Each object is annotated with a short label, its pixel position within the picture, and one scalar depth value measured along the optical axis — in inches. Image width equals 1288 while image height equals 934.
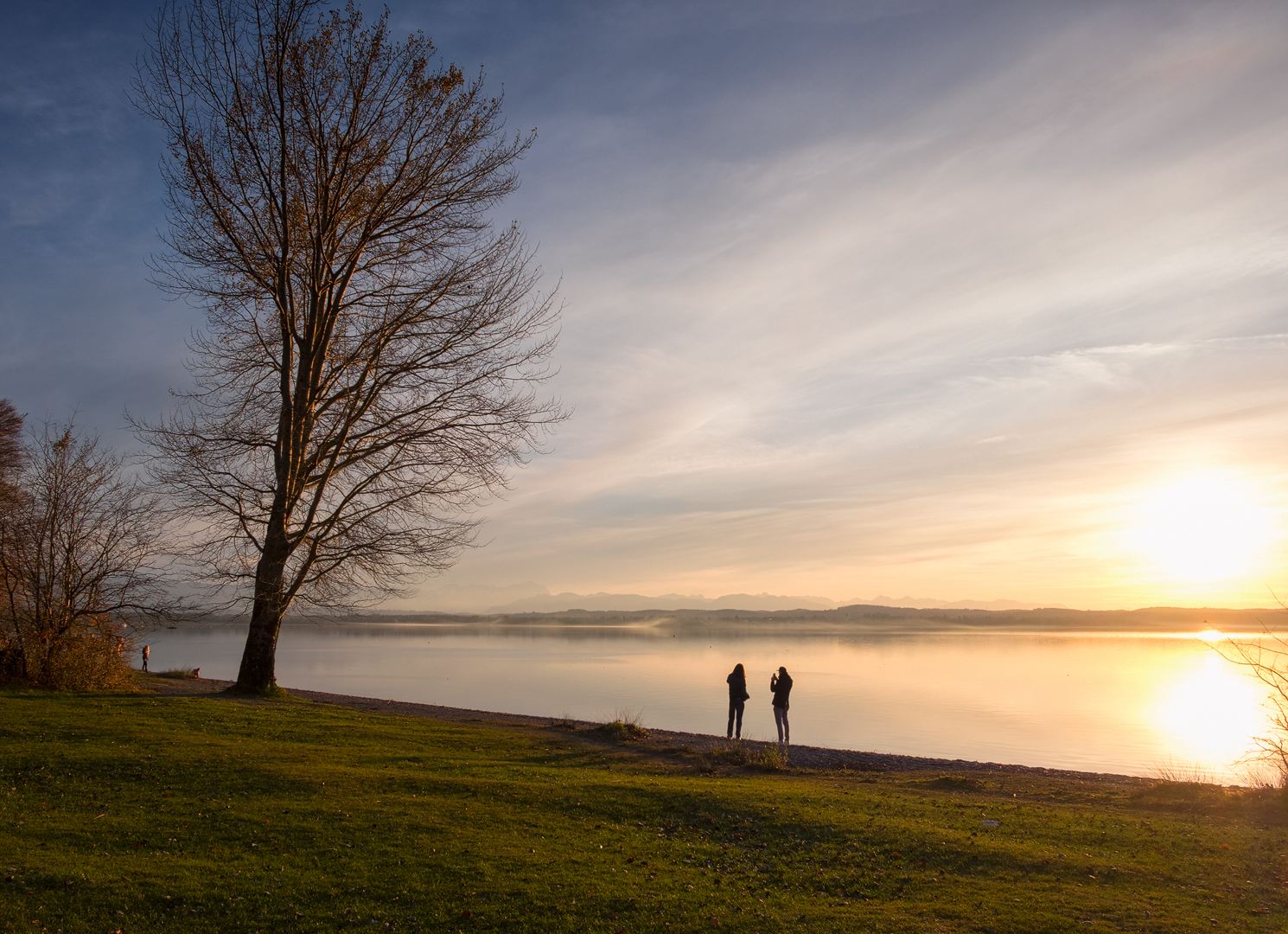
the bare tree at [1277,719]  447.8
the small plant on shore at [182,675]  1147.8
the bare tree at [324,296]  757.3
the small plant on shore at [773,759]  639.1
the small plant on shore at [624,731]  747.4
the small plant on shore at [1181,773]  592.6
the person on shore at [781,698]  757.2
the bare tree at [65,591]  748.0
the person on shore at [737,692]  804.0
